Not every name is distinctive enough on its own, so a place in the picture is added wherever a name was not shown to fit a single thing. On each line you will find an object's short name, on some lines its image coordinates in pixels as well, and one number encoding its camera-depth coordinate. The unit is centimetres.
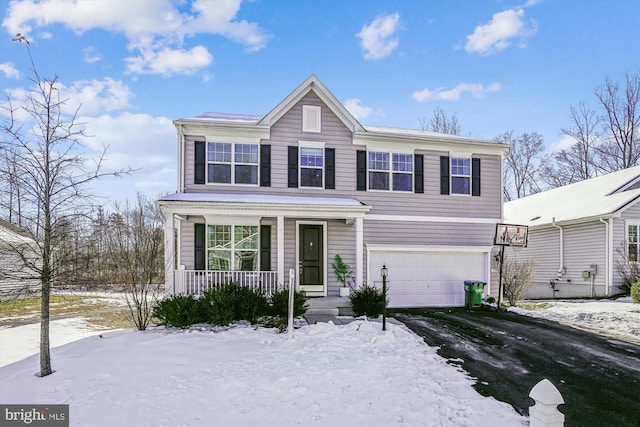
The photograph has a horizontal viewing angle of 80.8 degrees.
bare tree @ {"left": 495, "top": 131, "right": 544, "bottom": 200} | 3256
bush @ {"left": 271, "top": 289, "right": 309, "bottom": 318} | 913
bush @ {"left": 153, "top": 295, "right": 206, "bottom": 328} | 849
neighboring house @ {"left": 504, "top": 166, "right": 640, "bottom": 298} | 1462
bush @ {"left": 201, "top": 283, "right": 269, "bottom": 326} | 855
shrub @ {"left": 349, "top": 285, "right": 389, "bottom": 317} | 1011
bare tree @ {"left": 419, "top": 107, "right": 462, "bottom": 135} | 2919
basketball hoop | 1197
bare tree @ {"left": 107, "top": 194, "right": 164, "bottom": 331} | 916
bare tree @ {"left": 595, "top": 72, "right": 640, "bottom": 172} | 2667
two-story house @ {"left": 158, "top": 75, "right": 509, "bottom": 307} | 1112
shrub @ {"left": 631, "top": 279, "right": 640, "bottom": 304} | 1184
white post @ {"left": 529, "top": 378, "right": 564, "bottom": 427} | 246
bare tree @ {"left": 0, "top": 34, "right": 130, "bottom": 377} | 593
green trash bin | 1190
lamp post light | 836
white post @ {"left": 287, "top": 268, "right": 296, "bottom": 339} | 764
